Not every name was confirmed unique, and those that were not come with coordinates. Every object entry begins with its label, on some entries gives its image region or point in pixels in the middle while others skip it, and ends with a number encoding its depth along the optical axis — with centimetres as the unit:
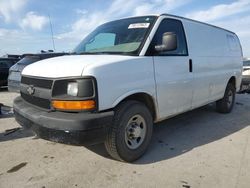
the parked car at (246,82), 1057
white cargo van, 273
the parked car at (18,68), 692
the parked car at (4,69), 1142
